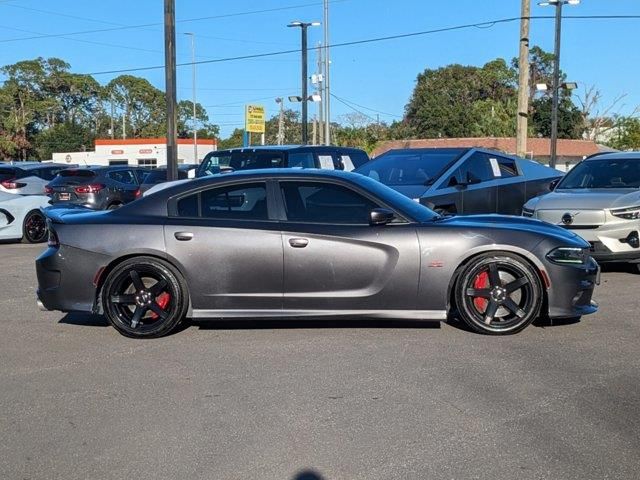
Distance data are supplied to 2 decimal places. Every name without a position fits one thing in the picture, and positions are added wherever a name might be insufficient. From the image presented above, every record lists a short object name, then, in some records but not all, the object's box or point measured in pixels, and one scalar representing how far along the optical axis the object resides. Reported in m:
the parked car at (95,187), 18.86
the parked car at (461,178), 11.15
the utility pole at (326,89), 39.84
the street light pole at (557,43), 28.73
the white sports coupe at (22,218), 14.87
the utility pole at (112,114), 90.19
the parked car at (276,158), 14.35
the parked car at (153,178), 20.70
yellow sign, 46.62
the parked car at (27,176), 18.88
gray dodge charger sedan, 6.57
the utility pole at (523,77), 23.22
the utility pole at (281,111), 60.52
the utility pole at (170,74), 18.89
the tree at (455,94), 76.38
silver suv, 9.52
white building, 70.38
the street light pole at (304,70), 32.55
